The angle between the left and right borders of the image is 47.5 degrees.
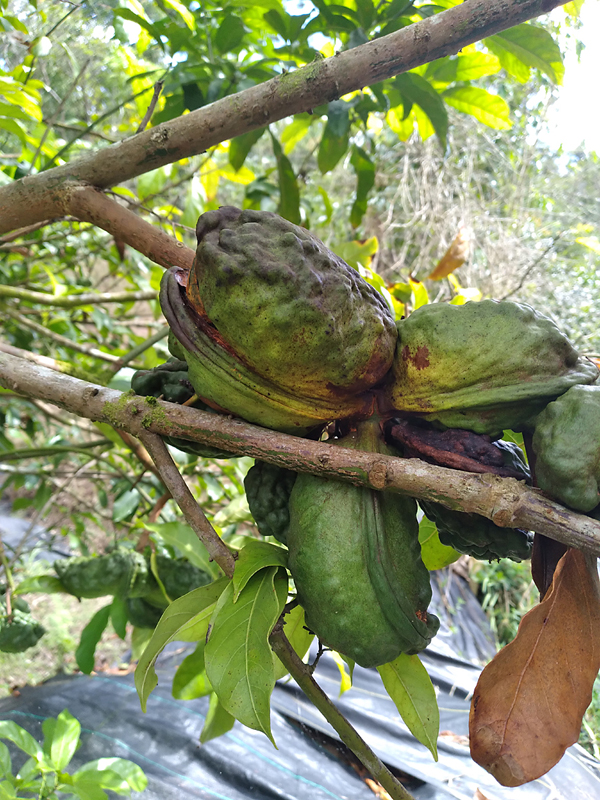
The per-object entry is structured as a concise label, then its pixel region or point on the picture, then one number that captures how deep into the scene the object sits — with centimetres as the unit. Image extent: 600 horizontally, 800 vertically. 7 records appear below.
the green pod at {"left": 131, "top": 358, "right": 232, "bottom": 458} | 35
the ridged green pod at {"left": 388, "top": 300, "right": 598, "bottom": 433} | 30
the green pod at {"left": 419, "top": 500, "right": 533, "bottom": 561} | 32
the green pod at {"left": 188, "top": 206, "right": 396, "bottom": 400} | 29
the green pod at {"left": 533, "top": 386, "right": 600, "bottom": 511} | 27
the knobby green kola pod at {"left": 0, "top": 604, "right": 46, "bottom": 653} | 63
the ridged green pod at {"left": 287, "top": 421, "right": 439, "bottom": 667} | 30
